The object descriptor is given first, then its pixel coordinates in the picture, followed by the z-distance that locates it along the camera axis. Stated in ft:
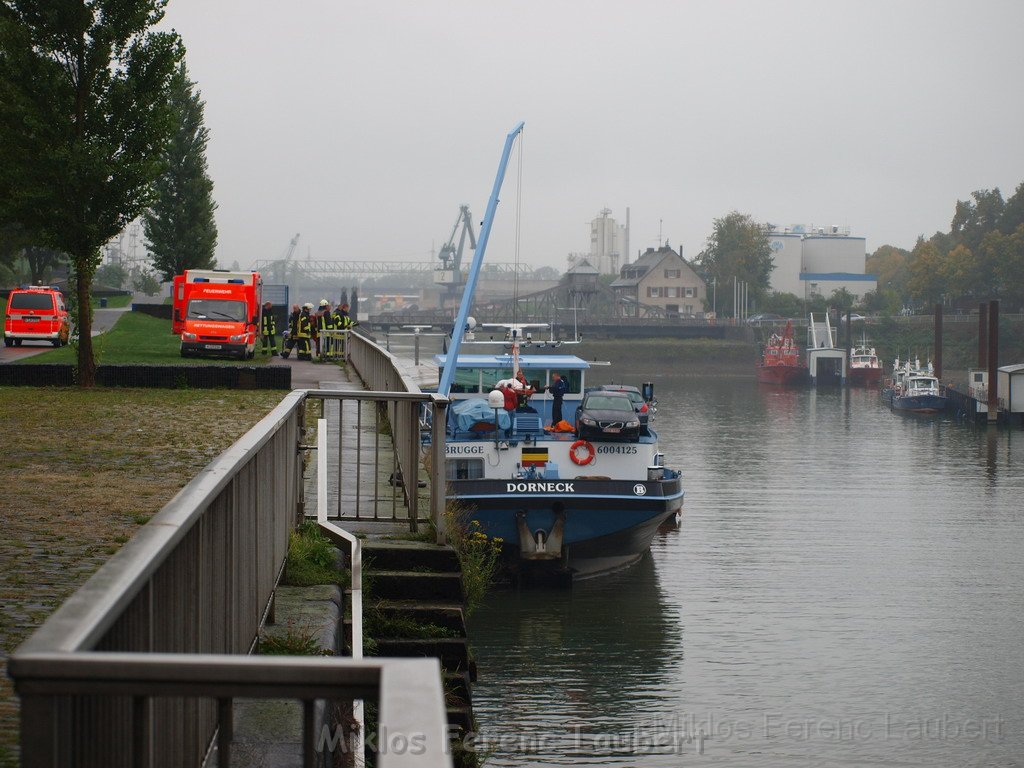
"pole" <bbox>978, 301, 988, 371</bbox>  300.61
